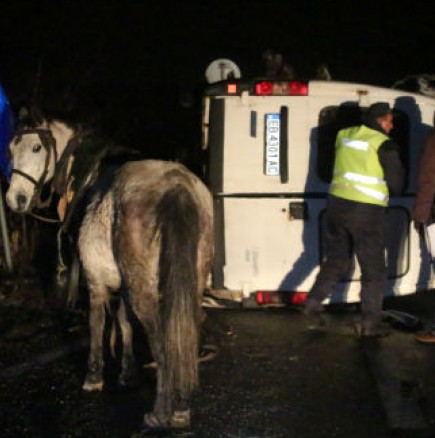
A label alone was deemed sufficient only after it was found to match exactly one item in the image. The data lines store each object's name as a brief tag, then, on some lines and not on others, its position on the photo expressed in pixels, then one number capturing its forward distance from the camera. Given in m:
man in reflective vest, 5.89
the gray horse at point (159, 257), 4.29
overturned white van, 6.21
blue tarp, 6.15
